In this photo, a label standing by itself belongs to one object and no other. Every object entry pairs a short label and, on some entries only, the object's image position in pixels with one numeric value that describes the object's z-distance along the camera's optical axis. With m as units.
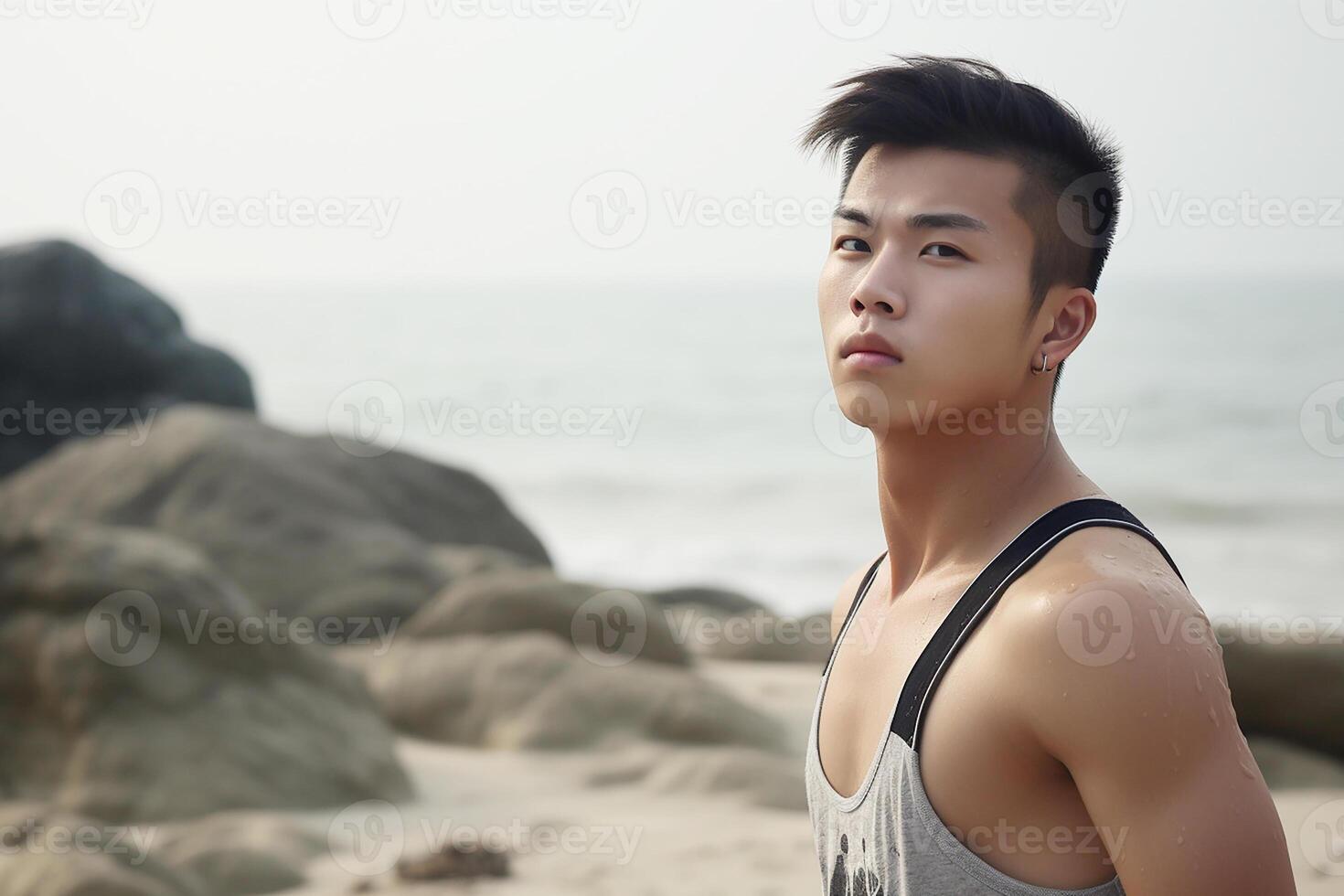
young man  1.45
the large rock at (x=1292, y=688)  5.93
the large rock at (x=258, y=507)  8.41
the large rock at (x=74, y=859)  4.02
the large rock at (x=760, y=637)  8.80
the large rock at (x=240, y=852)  4.54
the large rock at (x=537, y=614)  7.34
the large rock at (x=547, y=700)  6.41
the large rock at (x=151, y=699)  5.23
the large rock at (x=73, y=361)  13.41
